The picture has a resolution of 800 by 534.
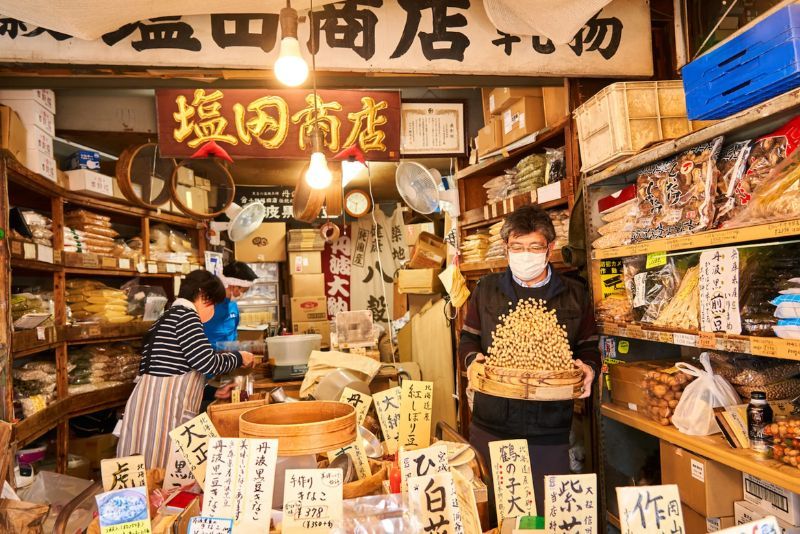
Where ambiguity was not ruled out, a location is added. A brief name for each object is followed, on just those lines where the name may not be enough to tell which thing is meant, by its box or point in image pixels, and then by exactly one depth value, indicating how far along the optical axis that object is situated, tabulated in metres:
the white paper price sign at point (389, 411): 2.19
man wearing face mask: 2.55
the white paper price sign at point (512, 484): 1.57
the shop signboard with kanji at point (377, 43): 3.03
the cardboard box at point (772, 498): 1.97
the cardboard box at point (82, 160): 4.21
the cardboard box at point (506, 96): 3.67
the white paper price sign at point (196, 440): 1.85
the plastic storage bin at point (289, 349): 4.39
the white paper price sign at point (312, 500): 1.41
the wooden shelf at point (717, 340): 1.82
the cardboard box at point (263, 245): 7.70
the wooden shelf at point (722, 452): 1.85
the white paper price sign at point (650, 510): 1.26
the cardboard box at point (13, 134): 3.23
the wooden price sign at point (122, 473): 1.69
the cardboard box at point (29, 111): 3.59
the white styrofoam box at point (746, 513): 2.12
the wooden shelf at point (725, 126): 1.84
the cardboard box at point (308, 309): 7.57
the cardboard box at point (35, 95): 3.59
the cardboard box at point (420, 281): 5.24
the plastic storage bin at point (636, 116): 2.71
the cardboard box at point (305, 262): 7.85
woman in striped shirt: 3.48
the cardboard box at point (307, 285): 7.78
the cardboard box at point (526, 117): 3.64
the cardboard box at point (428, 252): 5.27
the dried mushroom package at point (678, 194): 2.24
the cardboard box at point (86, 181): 4.15
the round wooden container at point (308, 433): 1.55
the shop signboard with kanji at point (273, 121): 3.66
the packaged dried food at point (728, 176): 2.15
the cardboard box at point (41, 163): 3.59
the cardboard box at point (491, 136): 4.01
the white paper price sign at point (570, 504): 1.42
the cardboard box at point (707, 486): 2.21
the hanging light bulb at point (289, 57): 2.30
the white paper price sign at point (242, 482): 1.46
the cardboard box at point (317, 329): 7.52
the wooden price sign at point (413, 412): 2.09
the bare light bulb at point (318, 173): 2.83
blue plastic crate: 1.83
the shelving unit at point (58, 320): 3.03
